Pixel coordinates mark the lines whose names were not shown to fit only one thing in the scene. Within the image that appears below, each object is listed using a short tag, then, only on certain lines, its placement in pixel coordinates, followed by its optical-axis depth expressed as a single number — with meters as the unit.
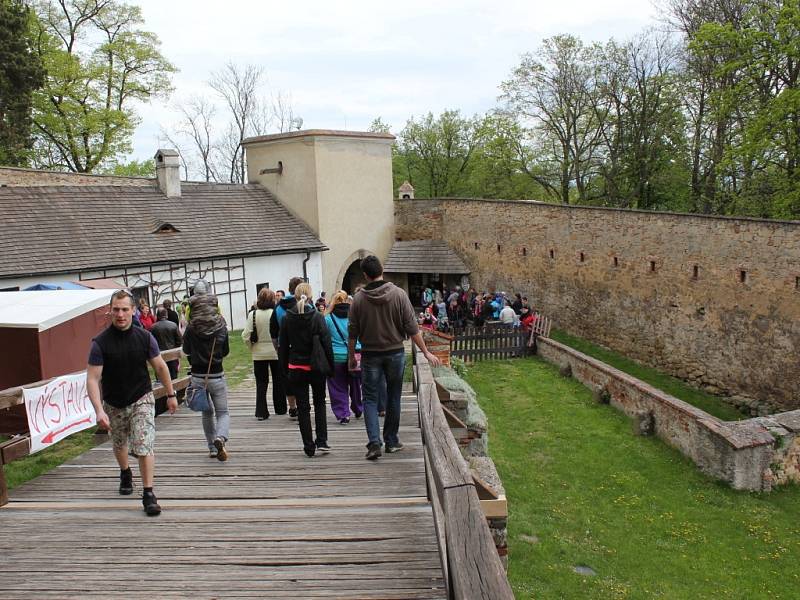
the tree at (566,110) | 31.61
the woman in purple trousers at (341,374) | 7.04
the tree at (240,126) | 44.97
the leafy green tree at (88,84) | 30.25
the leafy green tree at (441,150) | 41.50
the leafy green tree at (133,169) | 34.53
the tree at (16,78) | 24.17
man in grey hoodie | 5.88
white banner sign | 6.55
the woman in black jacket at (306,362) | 6.14
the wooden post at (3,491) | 5.34
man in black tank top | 5.04
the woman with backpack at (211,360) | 6.25
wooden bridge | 3.79
